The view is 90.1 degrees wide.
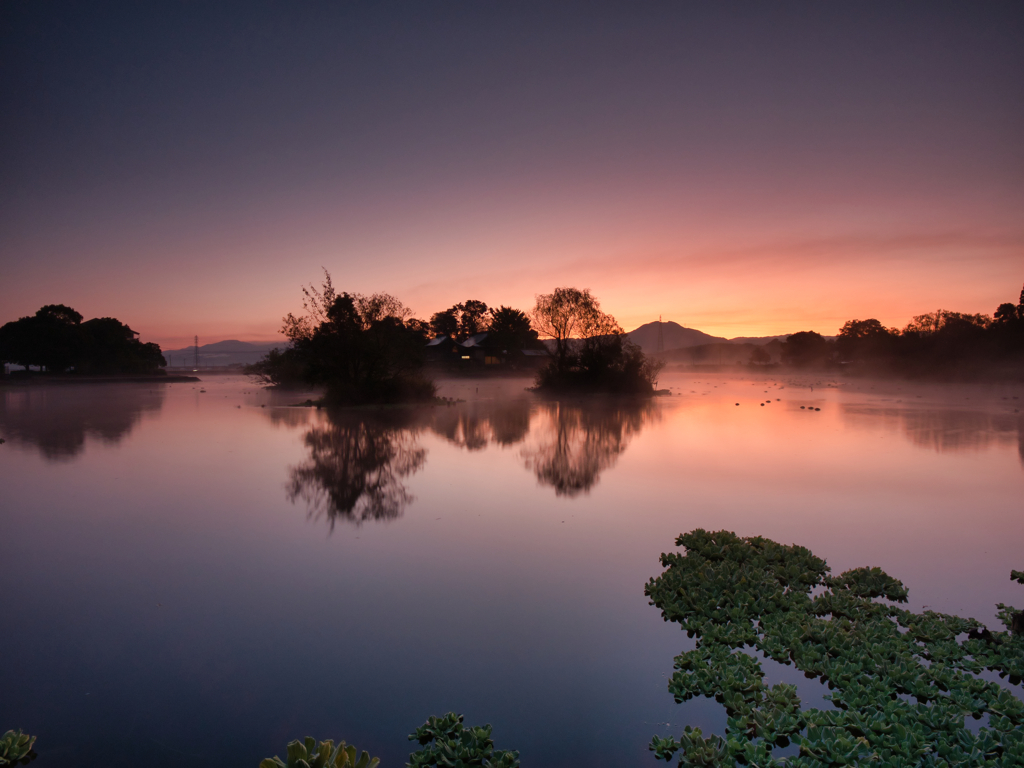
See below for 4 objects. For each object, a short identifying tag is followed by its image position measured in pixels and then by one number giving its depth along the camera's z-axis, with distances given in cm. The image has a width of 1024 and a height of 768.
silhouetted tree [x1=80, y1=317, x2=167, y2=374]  6334
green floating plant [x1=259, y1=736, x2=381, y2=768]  281
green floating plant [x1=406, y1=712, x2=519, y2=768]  323
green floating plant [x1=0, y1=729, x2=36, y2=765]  321
